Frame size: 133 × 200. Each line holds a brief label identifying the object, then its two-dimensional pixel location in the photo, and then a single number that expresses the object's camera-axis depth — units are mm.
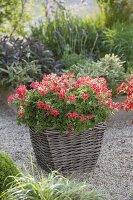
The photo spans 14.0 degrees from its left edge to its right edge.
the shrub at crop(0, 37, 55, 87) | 6469
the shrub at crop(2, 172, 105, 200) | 3275
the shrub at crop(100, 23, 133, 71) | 6980
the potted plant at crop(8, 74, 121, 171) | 4363
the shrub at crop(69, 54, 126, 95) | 6156
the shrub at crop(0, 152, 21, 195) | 3572
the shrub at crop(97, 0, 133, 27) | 7793
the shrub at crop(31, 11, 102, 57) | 7379
